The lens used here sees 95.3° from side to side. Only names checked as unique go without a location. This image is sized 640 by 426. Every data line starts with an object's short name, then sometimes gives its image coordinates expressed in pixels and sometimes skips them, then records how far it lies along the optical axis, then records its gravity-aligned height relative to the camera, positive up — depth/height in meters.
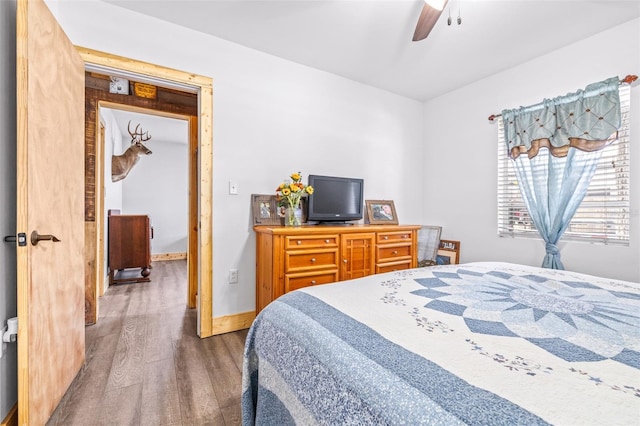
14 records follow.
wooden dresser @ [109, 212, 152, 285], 4.08 -0.50
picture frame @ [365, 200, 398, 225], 3.35 -0.02
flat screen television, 2.88 +0.11
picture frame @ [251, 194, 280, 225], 2.69 +0.00
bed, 0.56 -0.36
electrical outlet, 2.59 -0.59
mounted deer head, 4.61 +0.79
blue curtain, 2.27 +0.55
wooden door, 1.27 +0.00
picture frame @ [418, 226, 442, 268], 3.56 -0.42
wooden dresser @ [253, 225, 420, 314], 2.30 -0.39
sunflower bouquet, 2.62 +0.17
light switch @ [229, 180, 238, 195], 2.59 +0.19
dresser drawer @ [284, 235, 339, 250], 2.32 -0.26
